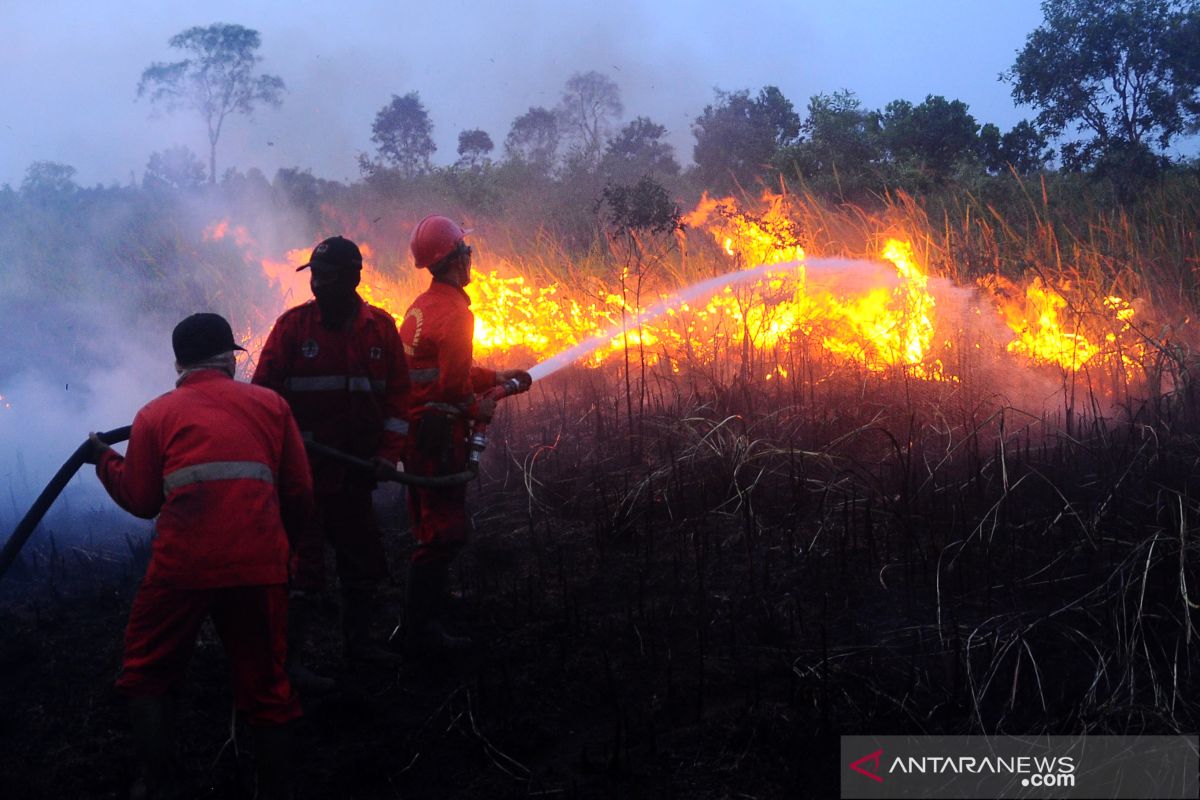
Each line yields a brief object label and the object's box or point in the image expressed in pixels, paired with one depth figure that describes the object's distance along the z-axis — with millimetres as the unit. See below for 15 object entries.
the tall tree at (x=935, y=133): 16109
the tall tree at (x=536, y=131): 38250
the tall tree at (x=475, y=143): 33219
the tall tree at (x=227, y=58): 36344
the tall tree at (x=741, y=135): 21547
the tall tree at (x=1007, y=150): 16125
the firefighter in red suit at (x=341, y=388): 4418
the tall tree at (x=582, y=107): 39469
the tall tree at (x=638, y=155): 24734
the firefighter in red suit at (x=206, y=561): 3246
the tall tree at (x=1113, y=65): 12562
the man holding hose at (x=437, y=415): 4785
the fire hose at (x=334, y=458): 3730
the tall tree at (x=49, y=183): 24859
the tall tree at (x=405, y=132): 35938
